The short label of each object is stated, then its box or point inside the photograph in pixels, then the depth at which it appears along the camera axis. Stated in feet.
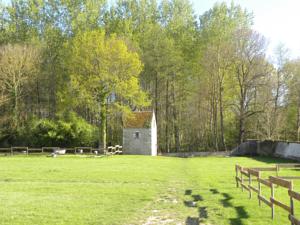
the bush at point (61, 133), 138.31
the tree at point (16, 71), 140.26
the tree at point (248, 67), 132.46
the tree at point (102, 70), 129.70
